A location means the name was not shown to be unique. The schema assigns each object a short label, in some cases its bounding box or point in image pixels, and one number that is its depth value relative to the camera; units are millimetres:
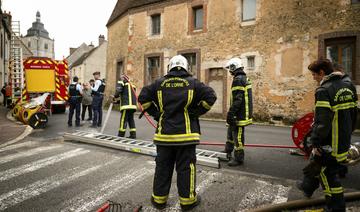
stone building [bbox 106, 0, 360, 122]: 13242
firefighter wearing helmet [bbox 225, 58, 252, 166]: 5655
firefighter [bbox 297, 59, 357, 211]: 3357
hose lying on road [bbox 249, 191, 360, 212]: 3516
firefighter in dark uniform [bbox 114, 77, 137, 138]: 8180
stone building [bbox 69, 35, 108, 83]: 42375
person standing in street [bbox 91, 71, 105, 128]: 10817
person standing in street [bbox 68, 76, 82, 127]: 11102
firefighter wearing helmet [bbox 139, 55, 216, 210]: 3771
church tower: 86562
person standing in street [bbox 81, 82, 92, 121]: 11830
